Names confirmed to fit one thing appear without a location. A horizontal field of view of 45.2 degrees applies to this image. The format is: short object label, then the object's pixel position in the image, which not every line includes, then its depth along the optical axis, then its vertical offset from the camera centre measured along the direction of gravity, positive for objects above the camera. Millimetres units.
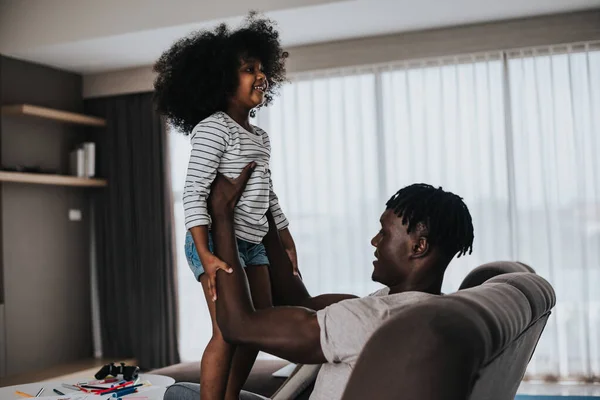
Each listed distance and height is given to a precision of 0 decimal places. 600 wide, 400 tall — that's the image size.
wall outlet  6027 +248
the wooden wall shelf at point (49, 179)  5164 +504
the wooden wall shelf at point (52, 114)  5324 +1018
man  1243 -124
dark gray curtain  5867 +37
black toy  2746 -495
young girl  1911 +266
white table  2500 -534
